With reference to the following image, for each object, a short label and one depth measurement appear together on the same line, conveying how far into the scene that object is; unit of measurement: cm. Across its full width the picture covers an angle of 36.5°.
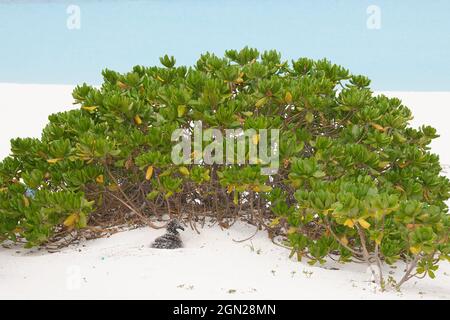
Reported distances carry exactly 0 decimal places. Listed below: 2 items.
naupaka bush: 637
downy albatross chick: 659
